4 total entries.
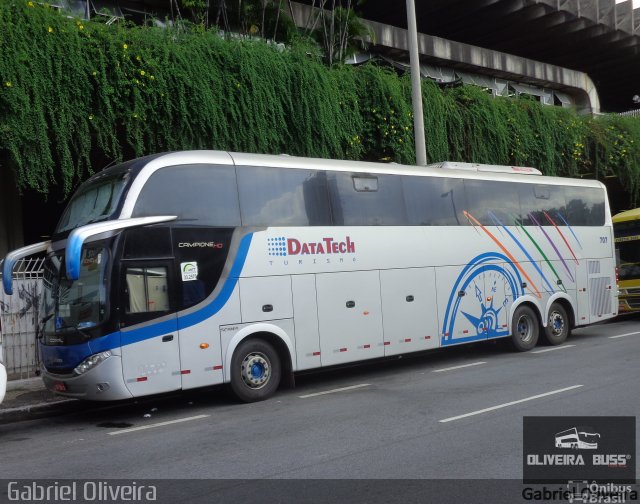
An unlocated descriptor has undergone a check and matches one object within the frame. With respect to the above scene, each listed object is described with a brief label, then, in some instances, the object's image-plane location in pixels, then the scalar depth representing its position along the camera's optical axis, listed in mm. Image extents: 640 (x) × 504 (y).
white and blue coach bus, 9430
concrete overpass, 28172
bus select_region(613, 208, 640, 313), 20391
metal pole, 16172
